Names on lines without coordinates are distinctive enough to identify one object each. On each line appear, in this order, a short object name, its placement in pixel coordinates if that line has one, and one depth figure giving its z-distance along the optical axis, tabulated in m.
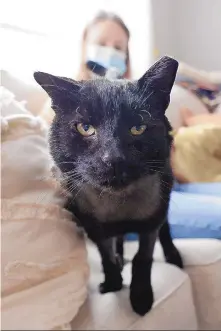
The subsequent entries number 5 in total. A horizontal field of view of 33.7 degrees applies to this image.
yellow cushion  0.55
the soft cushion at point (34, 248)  0.42
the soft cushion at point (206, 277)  0.51
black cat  0.41
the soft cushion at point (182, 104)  0.59
